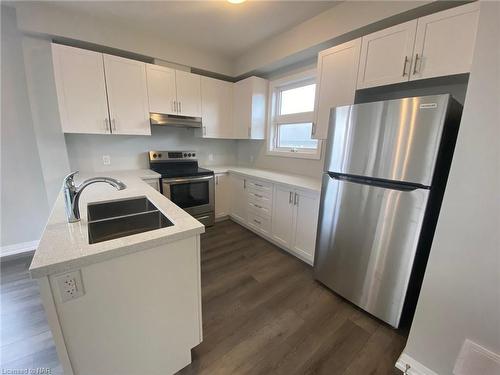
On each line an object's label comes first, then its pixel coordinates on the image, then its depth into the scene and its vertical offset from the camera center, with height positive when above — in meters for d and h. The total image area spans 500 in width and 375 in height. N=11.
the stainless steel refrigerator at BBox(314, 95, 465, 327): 1.31 -0.31
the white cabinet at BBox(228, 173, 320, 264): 2.27 -0.83
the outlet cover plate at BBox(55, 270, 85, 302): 0.82 -0.57
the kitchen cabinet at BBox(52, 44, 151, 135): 2.23 +0.55
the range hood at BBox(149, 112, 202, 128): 2.76 +0.31
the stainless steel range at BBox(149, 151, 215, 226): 2.82 -0.53
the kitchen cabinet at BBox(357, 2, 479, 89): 1.38 +0.75
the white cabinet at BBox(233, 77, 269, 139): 3.18 +0.59
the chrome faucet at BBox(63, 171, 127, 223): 1.13 -0.31
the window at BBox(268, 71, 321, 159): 2.83 +0.42
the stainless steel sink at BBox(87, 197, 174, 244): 1.31 -0.52
